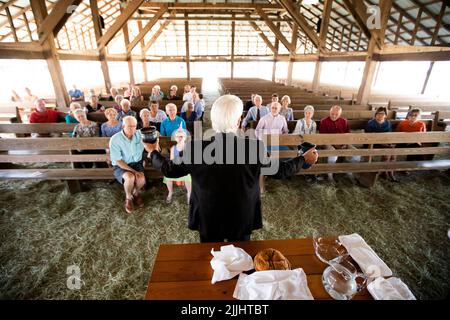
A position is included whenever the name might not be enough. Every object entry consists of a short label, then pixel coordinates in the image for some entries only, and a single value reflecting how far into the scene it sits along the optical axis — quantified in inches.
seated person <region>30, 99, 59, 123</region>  209.9
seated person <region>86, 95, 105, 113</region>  246.2
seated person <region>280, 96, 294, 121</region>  220.8
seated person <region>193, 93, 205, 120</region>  269.5
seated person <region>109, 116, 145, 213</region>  140.6
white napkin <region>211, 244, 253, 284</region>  52.2
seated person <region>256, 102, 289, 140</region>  182.4
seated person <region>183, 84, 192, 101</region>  291.2
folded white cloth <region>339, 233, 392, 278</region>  53.5
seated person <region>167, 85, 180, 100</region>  323.8
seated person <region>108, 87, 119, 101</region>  312.3
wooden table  49.5
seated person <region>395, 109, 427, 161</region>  190.8
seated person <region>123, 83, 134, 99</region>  324.8
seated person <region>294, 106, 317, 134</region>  190.7
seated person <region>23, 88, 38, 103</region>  407.8
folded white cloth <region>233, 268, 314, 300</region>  46.6
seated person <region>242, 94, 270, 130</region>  228.7
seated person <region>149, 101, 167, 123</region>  204.1
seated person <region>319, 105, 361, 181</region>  191.0
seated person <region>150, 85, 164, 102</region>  302.4
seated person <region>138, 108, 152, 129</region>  178.5
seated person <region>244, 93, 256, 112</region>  271.0
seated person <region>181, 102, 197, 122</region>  245.0
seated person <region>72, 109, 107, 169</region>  174.7
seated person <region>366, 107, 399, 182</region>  195.2
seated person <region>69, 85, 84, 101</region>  329.7
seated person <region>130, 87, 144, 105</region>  296.4
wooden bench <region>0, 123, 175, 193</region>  148.6
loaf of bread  53.5
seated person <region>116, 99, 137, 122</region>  205.9
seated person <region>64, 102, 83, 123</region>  199.6
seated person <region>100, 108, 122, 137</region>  171.7
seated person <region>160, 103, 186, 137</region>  181.5
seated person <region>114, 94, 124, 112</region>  249.4
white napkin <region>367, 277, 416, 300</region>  47.5
